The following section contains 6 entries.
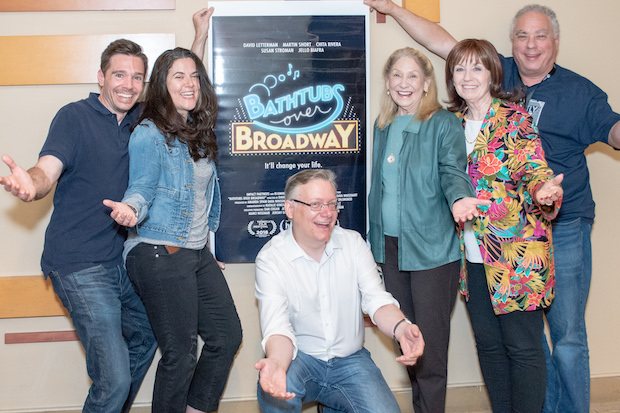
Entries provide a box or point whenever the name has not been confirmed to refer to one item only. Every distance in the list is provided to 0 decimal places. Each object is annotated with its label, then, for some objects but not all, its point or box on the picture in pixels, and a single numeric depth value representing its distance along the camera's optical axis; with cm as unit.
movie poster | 283
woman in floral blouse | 228
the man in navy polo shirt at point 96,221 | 222
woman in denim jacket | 225
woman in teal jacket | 241
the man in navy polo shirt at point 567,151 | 257
